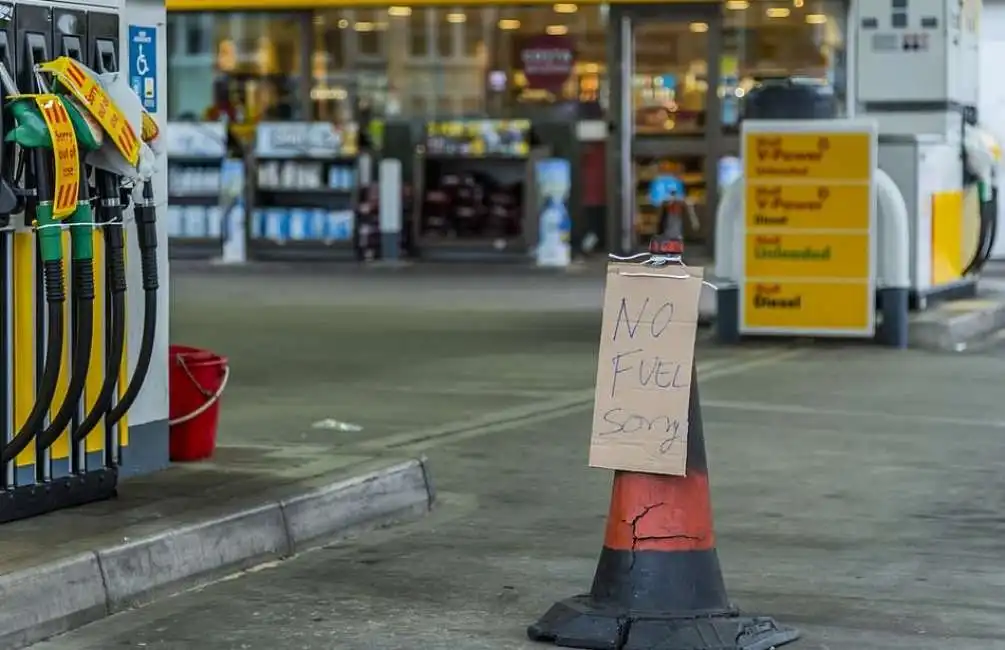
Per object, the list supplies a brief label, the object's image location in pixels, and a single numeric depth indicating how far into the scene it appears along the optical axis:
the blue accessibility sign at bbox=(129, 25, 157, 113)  7.95
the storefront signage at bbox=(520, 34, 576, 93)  28.78
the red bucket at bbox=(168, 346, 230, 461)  8.52
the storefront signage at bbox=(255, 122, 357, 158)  27.27
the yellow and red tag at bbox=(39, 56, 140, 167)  6.81
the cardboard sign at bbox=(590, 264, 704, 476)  5.95
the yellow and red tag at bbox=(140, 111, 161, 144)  7.50
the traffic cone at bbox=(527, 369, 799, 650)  5.98
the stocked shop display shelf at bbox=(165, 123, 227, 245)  27.70
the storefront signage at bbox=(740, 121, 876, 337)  15.15
